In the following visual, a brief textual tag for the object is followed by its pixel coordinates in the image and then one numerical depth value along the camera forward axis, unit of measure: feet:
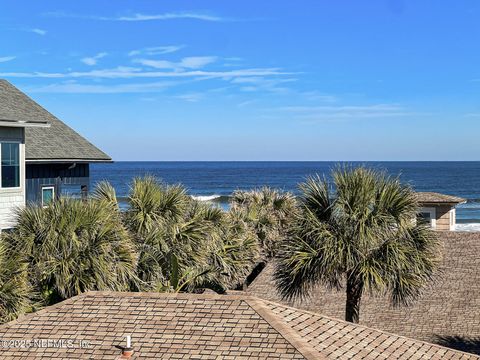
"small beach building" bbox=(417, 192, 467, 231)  106.01
